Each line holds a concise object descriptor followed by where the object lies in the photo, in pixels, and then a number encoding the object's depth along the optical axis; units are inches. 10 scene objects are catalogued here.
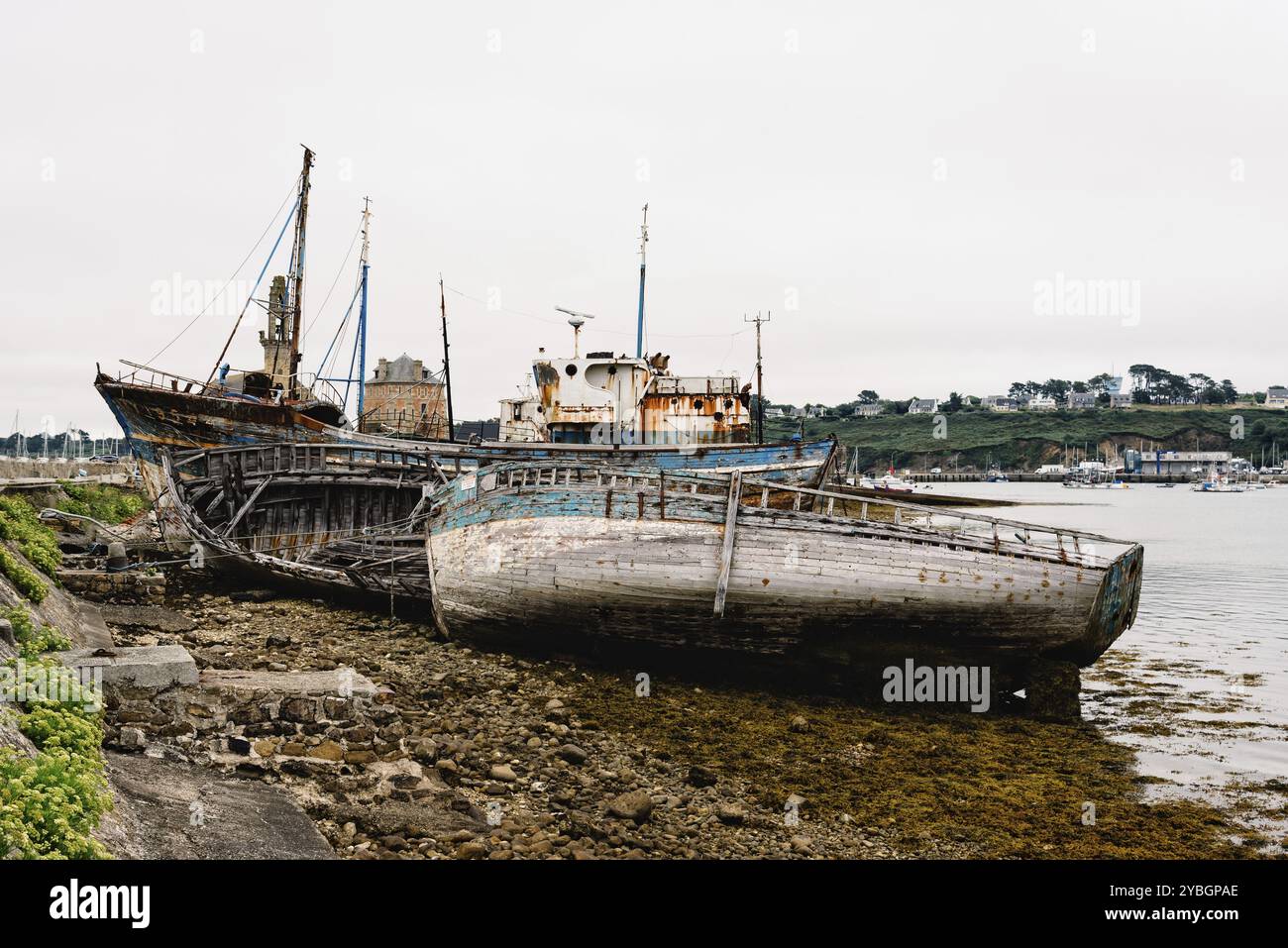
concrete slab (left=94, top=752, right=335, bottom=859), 271.1
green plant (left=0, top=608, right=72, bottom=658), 440.4
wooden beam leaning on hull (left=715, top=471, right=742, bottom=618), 603.2
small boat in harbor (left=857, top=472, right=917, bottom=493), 4645.7
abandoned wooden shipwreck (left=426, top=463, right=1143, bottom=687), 577.9
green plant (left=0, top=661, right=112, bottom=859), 214.5
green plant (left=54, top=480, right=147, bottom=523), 1584.6
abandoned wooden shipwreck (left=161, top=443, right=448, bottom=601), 932.0
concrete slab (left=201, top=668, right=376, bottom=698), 492.1
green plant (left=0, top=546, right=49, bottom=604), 557.0
